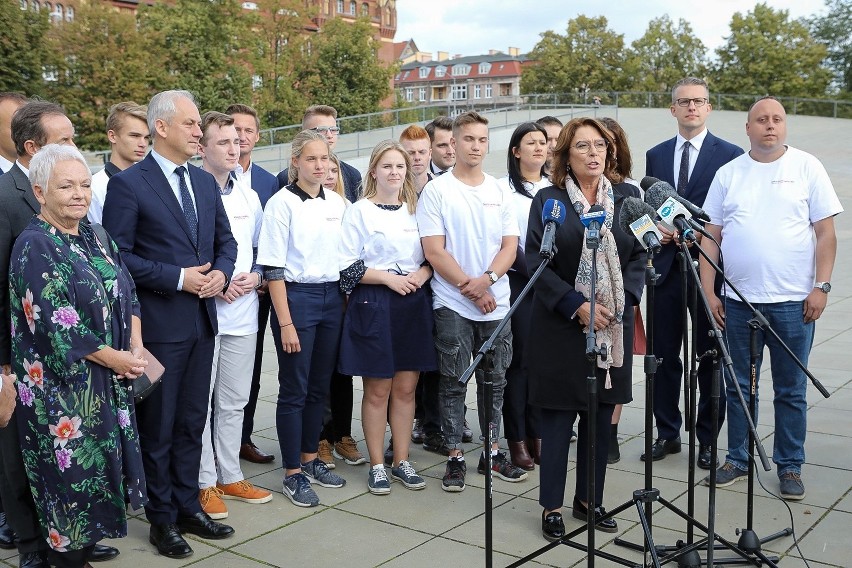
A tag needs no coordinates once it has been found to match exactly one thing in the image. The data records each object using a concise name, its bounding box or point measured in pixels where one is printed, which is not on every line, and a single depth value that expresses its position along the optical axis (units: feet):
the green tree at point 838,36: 226.99
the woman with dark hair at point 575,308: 15.66
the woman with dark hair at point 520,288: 20.11
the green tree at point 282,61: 168.04
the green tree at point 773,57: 184.96
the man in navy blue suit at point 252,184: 20.59
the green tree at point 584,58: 214.28
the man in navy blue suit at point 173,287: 15.33
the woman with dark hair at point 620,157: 16.75
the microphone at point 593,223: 12.22
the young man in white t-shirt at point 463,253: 18.72
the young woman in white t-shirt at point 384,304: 18.63
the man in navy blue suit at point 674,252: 20.02
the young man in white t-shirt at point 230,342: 17.44
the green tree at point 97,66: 122.31
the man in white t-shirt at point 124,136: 18.49
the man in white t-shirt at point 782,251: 17.94
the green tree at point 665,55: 204.54
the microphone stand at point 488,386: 12.12
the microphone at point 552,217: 12.68
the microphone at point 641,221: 12.54
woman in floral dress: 13.16
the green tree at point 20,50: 101.76
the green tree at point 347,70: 183.62
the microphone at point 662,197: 13.16
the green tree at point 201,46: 137.71
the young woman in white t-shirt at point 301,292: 17.99
